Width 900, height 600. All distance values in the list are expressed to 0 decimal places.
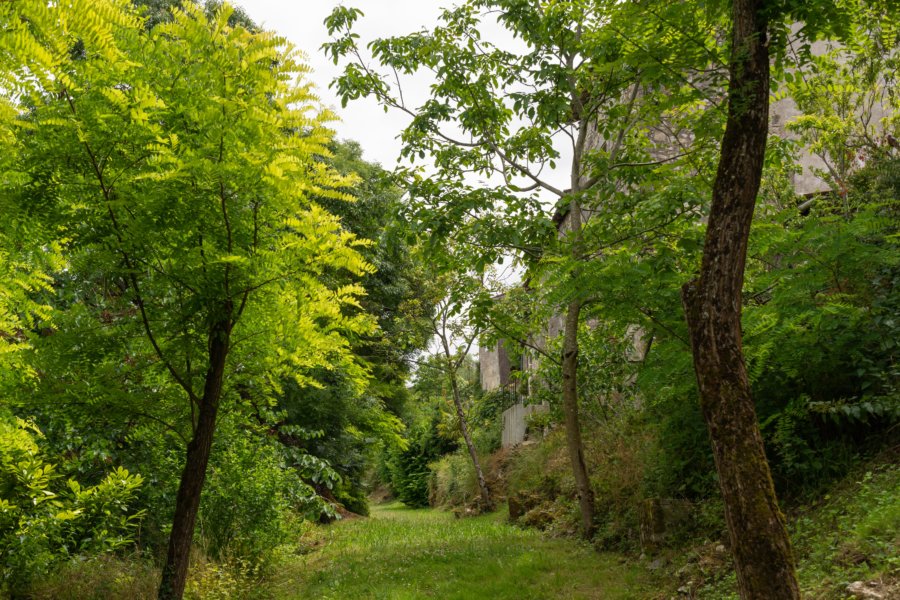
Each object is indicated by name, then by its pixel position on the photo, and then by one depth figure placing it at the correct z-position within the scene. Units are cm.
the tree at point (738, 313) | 355
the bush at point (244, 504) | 777
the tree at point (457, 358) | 1670
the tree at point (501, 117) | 872
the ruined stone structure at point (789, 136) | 1285
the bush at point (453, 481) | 1886
